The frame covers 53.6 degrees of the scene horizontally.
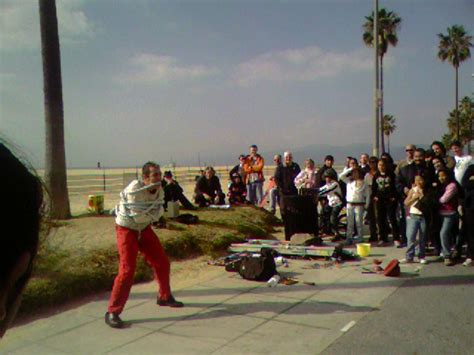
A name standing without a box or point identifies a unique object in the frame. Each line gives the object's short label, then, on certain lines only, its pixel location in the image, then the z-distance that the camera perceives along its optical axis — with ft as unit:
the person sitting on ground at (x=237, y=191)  42.47
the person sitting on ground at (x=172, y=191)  34.81
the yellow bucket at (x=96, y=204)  36.19
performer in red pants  16.96
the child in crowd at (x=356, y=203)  32.63
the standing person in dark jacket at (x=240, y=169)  44.01
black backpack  22.95
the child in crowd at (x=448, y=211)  26.71
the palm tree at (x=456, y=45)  182.60
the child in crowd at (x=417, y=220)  26.89
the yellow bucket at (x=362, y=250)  28.43
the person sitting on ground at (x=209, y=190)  41.70
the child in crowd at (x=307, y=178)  38.13
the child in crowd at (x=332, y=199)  35.12
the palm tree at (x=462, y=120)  164.45
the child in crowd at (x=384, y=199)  32.17
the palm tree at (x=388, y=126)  246.27
